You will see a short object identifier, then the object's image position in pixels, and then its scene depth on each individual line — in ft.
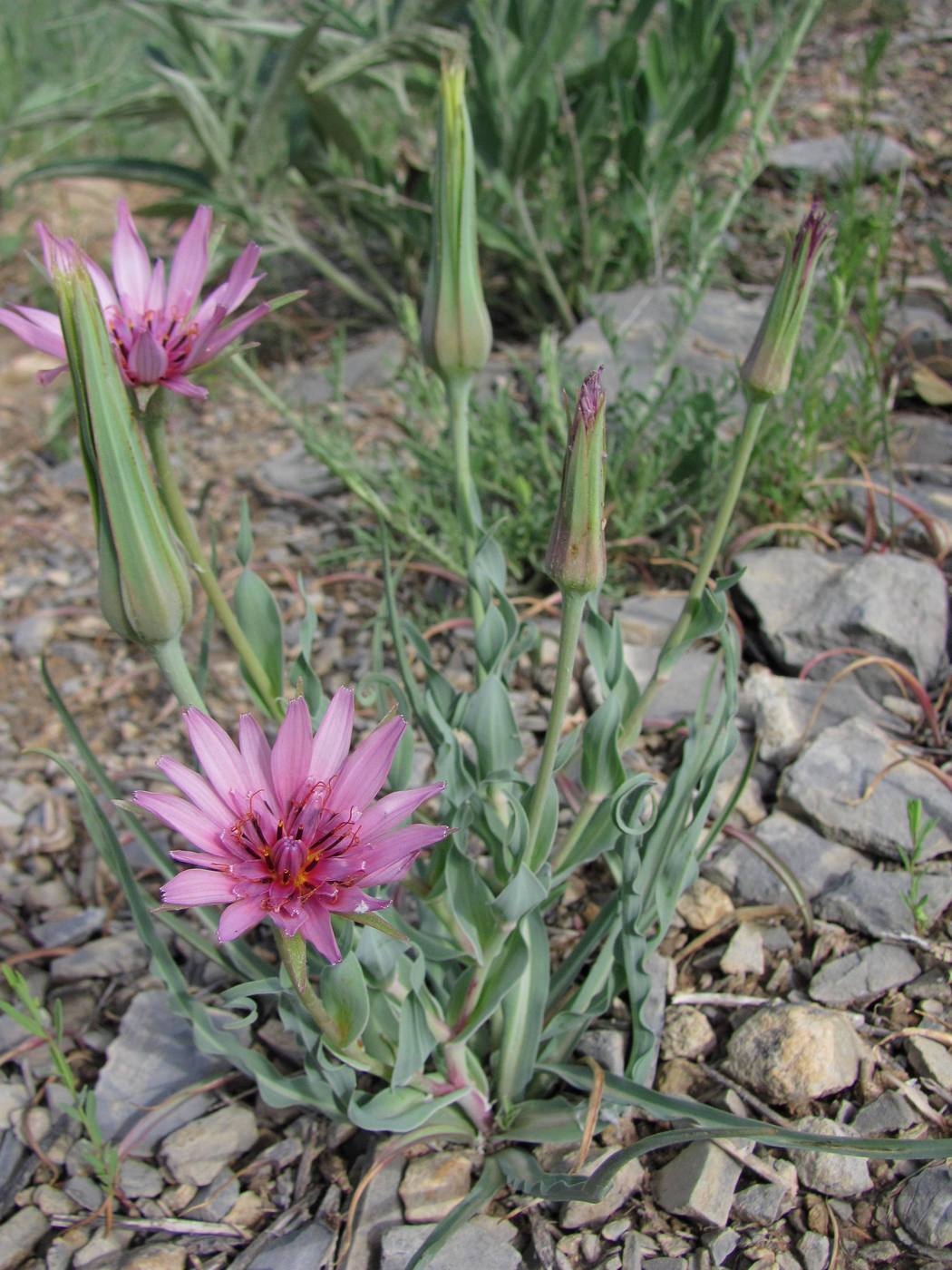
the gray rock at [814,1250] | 0.64
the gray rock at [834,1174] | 0.66
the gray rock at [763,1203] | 0.66
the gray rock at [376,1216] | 0.69
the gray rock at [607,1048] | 0.74
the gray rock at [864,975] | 0.76
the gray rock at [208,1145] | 0.76
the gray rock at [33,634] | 1.25
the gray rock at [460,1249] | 0.66
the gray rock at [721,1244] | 0.65
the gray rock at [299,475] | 1.38
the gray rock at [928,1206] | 0.62
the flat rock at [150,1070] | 0.79
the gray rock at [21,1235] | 0.72
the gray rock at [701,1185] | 0.66
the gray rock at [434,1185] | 0.70
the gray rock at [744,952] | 0.81
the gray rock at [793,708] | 0.95
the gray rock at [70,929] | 0.93
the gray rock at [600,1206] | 0.68
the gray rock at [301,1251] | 0.68
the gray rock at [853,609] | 0.99
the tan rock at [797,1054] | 0.70
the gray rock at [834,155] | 1.66
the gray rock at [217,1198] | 0.73
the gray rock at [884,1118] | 0.69
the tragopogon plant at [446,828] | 0.52
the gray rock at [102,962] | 0.89
